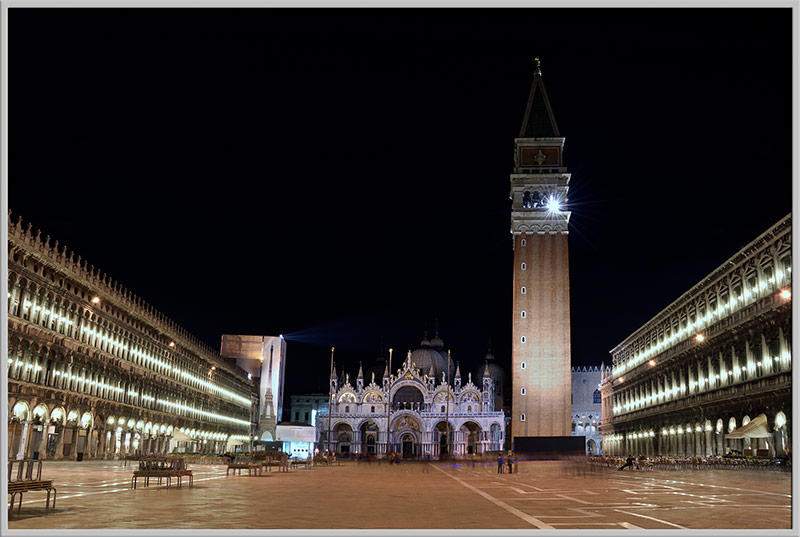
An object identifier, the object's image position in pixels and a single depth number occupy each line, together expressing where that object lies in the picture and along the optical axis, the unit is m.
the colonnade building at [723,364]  45.00
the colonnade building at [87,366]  45.88
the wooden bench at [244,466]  33.91
